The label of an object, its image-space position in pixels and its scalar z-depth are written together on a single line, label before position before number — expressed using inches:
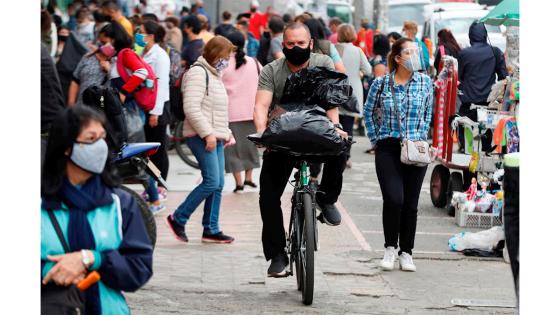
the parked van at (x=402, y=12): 1438.2
